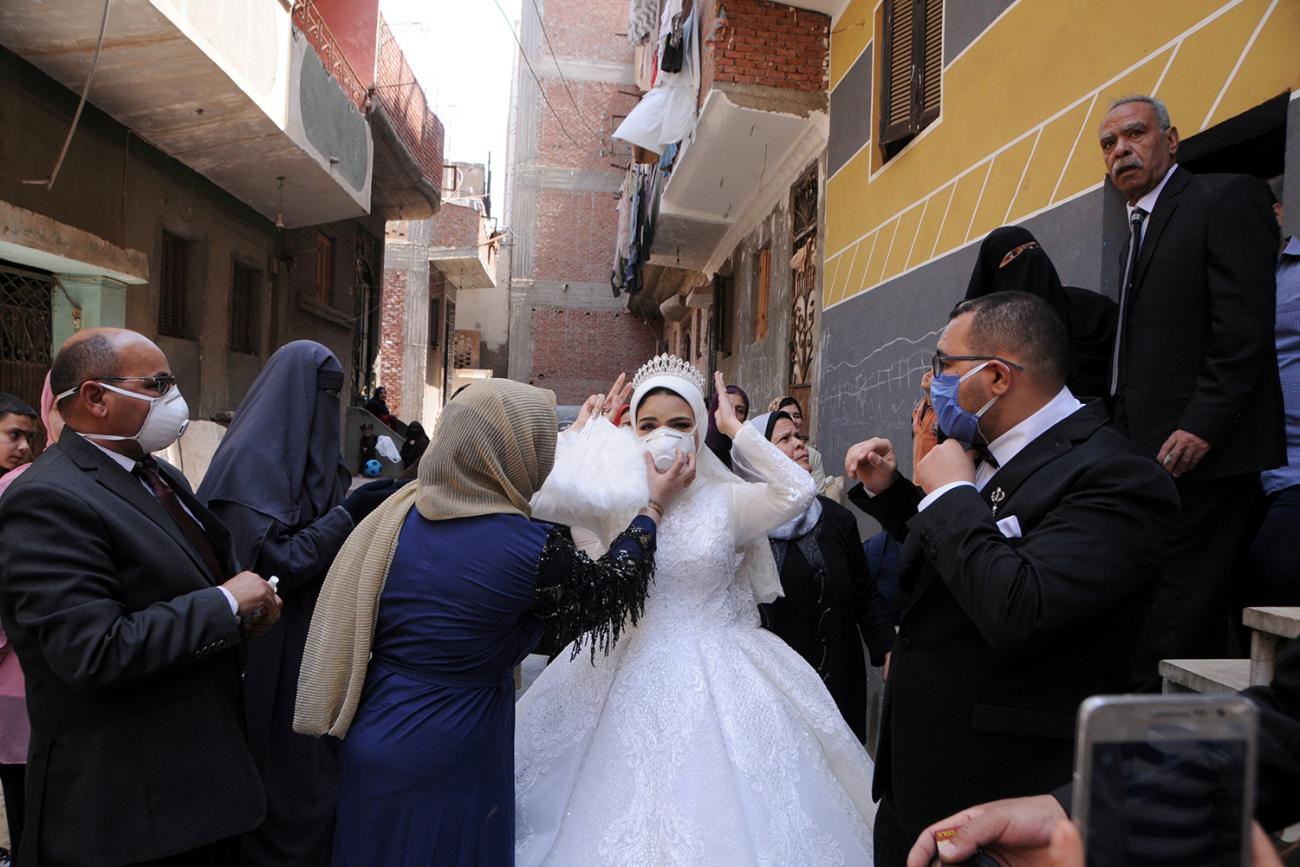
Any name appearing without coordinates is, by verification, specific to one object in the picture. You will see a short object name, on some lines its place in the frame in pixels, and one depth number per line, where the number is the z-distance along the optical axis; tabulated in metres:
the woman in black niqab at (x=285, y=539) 3.16
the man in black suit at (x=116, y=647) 2.01
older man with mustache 2.46
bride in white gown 2.61
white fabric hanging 9.81
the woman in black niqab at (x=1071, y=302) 3.12
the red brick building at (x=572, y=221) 27.72
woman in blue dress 2.28
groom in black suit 1.63
